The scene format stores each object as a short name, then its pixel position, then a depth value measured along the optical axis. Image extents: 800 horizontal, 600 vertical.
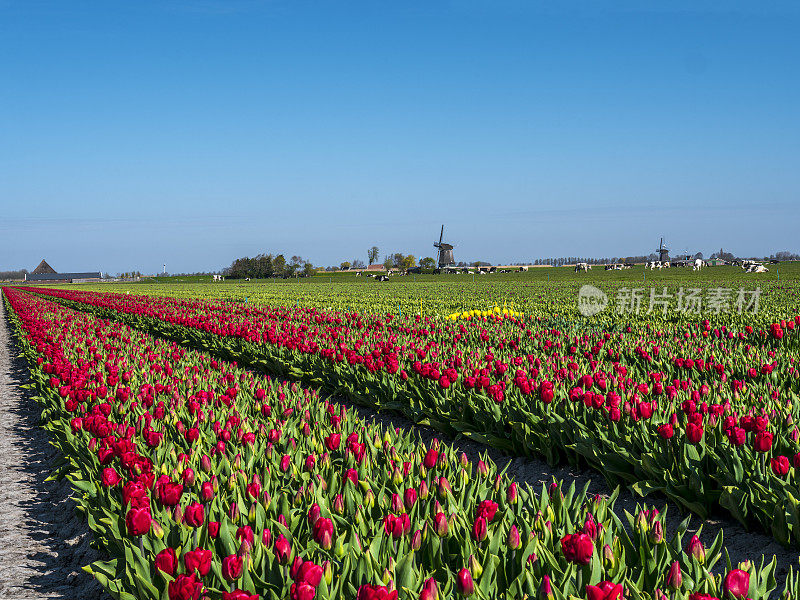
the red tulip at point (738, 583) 2.26
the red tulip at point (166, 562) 2.44
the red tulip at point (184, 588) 2.20
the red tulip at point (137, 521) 2.89
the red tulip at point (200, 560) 2.40
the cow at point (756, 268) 70.89
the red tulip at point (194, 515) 2.92
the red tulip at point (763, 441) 3.73
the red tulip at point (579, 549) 2.45
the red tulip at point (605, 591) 2.04
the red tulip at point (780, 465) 3.42
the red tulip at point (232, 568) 2.38
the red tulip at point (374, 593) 2.01
